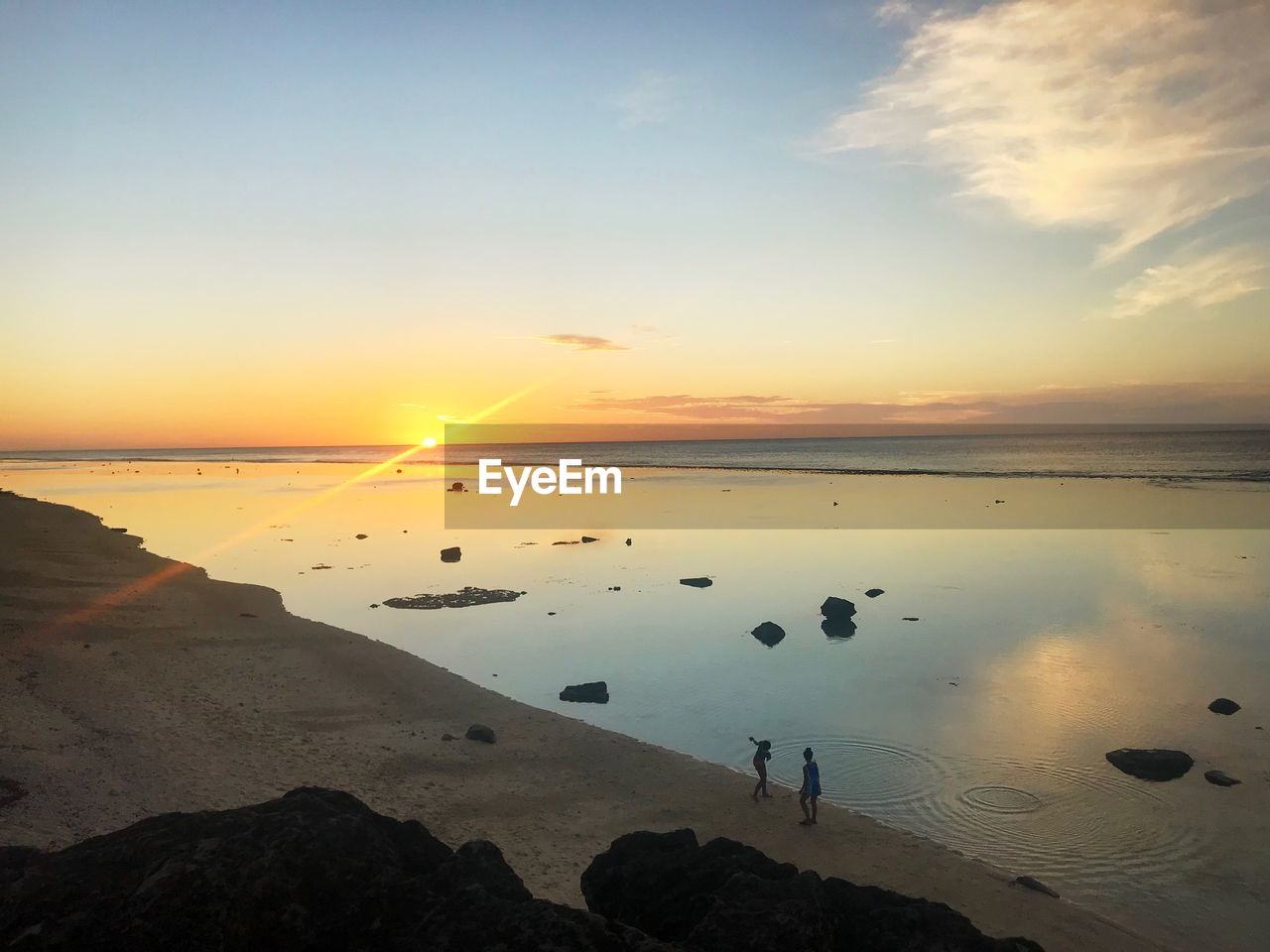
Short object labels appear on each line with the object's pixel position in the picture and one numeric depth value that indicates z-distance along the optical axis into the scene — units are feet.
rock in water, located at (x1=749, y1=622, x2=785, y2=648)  105.81
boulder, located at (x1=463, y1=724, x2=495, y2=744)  70.85
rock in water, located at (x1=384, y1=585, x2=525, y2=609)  127.85
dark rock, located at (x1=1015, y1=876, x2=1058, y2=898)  48.37
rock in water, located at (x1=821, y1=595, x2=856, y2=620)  114.01
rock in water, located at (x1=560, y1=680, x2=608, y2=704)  84.48
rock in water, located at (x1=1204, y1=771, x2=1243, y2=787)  61.67
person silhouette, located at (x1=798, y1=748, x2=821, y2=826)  56.80
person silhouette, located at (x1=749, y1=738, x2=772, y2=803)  60.13
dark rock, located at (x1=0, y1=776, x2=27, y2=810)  48.96
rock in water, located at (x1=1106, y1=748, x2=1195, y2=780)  63.52
